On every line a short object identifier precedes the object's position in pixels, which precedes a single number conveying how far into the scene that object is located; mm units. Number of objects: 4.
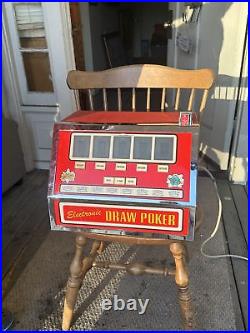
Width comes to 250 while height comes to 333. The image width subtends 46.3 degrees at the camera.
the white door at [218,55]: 1746
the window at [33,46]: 1819
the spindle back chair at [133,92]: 970
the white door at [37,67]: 1758
